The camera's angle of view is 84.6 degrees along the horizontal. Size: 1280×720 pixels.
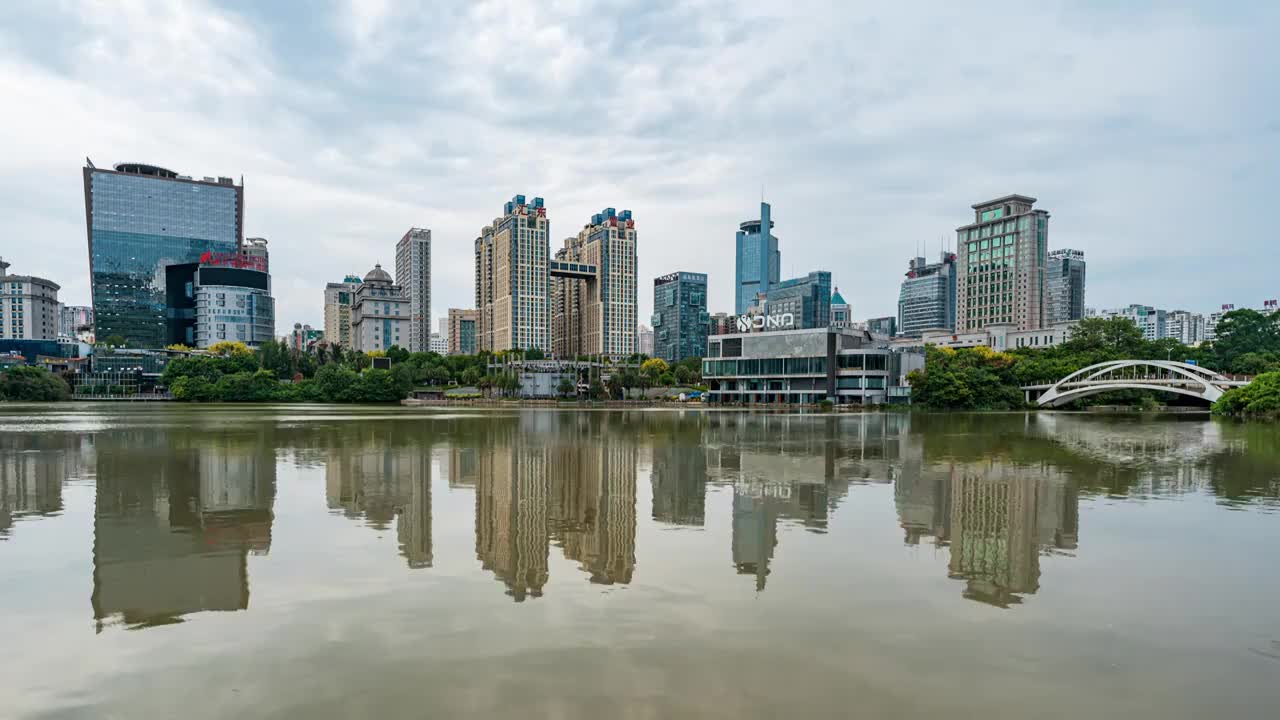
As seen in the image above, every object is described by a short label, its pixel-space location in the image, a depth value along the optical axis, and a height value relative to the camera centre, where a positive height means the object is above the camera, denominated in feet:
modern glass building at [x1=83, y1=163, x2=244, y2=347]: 649.61 +27.42
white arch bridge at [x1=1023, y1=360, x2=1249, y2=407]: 260.42 -14.43
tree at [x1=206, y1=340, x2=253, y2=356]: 549.54 -4.49
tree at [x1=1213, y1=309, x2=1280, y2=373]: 358.43 +5.37
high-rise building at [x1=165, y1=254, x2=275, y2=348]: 631.56 +34.80
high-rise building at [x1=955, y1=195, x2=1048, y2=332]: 581.53 +69.03
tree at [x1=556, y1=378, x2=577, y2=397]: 417.08 -26.51
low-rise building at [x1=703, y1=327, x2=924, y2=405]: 339.16 -11.87
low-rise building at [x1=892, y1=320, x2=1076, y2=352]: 511.40 +6.25
